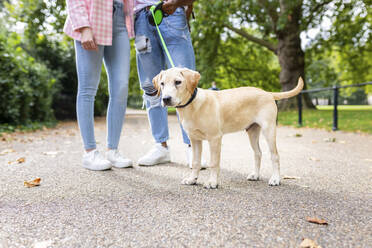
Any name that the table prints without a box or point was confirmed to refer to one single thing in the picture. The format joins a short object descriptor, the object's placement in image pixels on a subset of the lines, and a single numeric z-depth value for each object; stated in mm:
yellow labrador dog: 2328
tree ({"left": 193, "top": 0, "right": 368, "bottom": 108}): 12320
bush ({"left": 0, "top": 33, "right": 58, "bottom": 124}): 7469
